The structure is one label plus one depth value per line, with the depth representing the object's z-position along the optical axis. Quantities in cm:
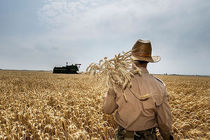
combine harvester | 4462
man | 192
